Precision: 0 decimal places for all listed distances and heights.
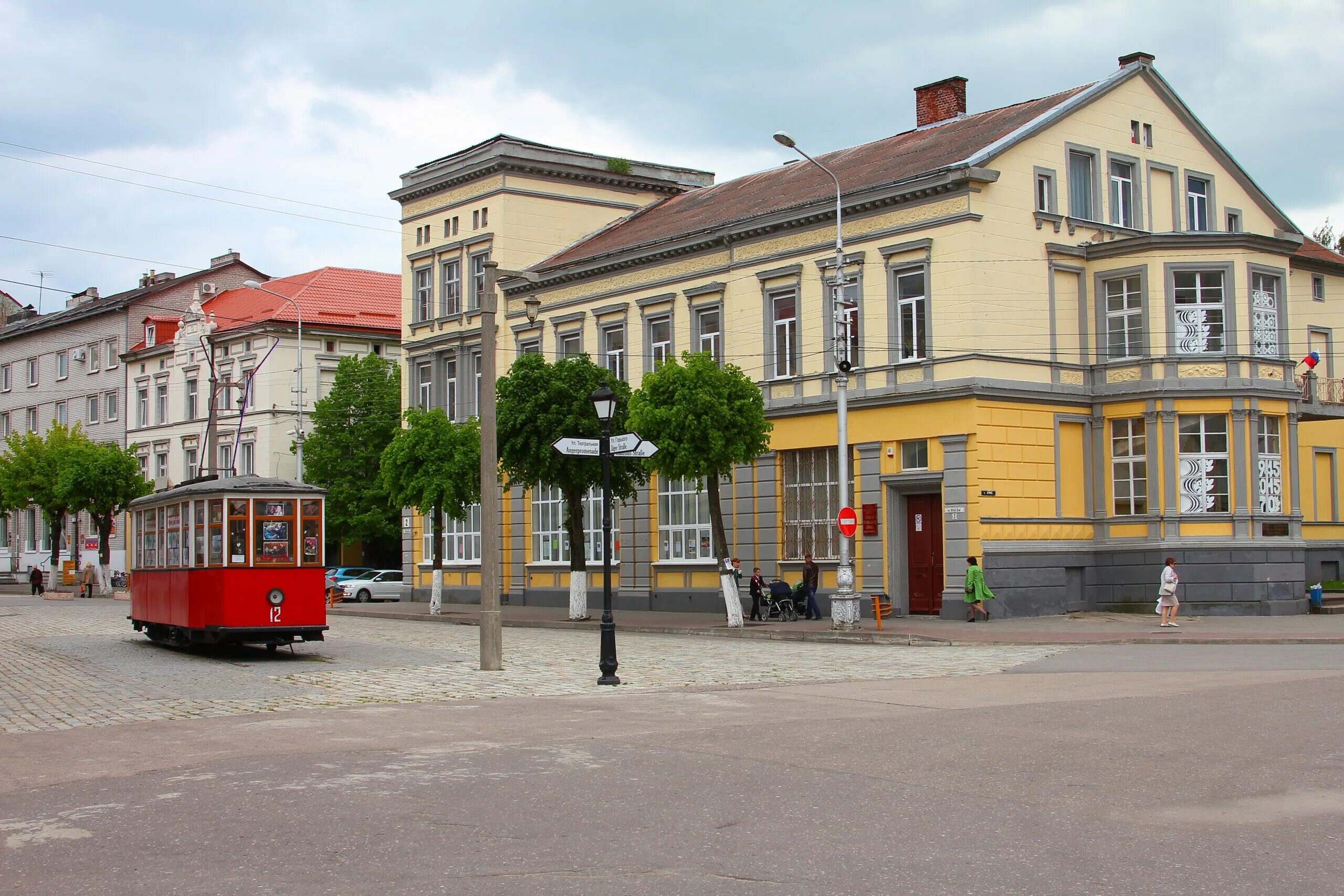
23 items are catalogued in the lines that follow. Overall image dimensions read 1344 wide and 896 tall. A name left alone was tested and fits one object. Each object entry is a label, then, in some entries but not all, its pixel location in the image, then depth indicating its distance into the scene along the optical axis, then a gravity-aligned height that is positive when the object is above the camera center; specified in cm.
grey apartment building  7388 +966
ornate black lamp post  1872 -14
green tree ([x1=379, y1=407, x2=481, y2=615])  3947 +188
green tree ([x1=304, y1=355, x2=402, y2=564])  5966 +370
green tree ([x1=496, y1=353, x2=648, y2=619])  3509 +264
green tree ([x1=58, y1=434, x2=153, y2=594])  6316 +252
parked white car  5431 -211
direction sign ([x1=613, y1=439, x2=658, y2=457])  2047 +116
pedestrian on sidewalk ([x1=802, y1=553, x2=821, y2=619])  3325 -128
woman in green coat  2967 -136
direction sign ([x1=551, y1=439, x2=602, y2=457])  1977 +117
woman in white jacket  2783 -151
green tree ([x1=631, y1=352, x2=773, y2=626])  3105 +235
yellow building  3097 +362
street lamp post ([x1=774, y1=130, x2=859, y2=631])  2897 +170
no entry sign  2848 +10
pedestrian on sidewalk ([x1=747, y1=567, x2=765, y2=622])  3319 -149
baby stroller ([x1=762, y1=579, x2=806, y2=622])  3338 -177
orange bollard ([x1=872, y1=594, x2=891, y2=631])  3022 -183
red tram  2288 -40
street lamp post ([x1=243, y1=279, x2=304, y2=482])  5991 +440
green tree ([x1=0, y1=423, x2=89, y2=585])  6794 +328
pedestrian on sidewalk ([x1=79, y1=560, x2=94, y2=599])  6025 -183
